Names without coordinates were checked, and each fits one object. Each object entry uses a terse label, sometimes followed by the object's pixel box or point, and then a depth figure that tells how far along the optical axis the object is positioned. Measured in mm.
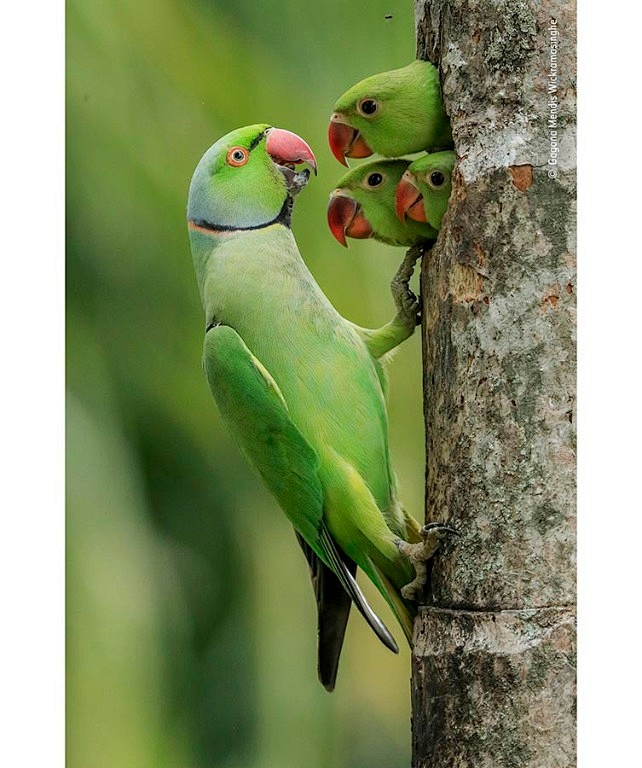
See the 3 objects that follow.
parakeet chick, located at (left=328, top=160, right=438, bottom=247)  5491
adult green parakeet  5479
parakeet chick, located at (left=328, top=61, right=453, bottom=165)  5473
